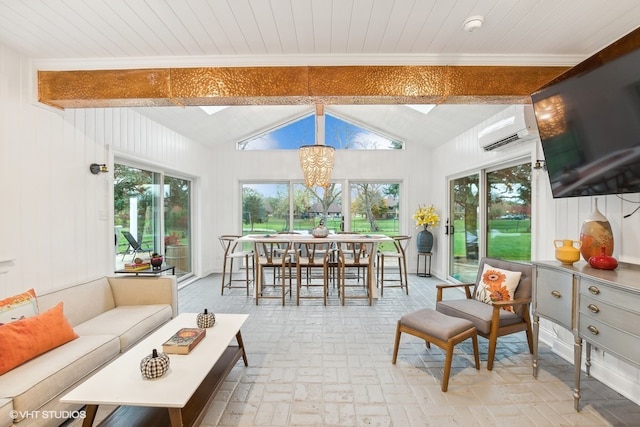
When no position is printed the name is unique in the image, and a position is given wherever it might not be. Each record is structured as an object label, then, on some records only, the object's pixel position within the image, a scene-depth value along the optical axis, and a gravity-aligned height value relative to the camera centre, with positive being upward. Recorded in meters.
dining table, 4.05 -0.38
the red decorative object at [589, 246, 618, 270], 1.95 -0.34
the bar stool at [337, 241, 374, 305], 4.05 -0.76
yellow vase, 2.17 -0.31
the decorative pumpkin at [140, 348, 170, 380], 1.56 -0.83
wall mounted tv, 1.68 +0.56
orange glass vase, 2.09 -0.17
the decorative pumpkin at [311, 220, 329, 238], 4.37 -0.28
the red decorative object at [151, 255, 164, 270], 3.34 -0.56
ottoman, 2.16 -0.92
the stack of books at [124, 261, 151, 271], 3.21 -0.60
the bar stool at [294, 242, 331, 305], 4.05 -0.77
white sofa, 1.52 -0.91
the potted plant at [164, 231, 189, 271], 4.76 -0.67
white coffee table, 1.42 -0.90
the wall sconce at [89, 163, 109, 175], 3.00 +0.48
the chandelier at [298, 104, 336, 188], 3.96 +0.70
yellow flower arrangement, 5.42 -0.07
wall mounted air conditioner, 2.88 +0.92
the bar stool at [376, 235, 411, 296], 4.55 -0.66
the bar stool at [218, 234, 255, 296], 4.58 -0.68
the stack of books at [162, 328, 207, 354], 1.84 -0.84
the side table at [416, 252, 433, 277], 5.71 -1.08
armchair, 2.38 -0.87
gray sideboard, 1.58 -0.59
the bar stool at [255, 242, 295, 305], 4.07 -0.77
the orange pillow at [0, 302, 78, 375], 1.66 -0.77
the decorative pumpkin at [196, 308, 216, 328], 2.24 -0.83
